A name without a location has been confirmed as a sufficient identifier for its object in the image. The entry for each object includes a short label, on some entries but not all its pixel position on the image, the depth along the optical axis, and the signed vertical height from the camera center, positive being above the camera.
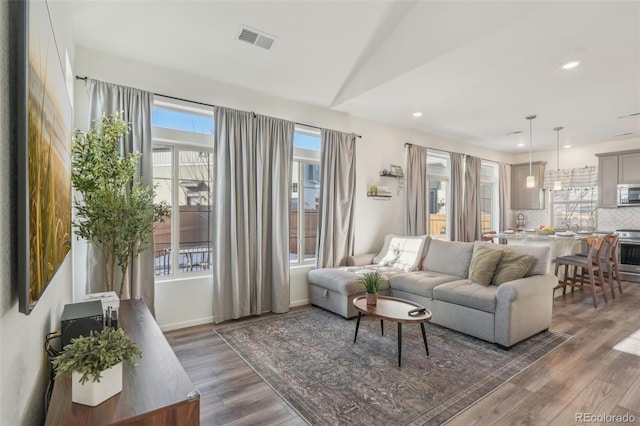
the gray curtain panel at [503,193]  7.96 +0.45
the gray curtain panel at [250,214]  3.93 -0.03
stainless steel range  6.24 -0.85
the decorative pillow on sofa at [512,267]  3.60 -0.63
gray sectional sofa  3.27 -0.89
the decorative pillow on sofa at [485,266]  3.73 -0.64
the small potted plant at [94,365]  1.19 -0.58
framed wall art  0.89 +0.20
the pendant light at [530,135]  5.25 +1.50
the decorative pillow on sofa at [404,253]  4.75 -0.63
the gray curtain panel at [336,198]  4.85 +0.20
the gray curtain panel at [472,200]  6.91 +0.24
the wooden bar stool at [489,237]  6.22 -0.50
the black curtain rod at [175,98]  3.15 +1.31
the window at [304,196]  4.87 +0.23
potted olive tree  2.56 +0.12
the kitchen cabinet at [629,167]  6.34 +0.86
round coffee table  2.84 -0.95
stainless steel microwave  6.32 +0.32
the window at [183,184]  3.79 +0.34
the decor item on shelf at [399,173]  5.84 +0.69
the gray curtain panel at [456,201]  6.65 +0.21
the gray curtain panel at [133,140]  3.14 +0.75
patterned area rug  2.27 -1.37
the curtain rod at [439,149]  5.95 +1.24
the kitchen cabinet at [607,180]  6.65 +0.64
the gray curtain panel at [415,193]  5.94 +0.34
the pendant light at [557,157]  5.94 +1.27
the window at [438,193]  6.70 +0.38
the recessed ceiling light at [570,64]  3.34 +1.55
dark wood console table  1.14 -0.72
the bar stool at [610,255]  5.09 -0.72
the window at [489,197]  7.91 +0.35
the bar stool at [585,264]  4.70 -0.81
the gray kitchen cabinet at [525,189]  7.82 +0.54
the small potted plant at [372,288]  3.20 -0.76
